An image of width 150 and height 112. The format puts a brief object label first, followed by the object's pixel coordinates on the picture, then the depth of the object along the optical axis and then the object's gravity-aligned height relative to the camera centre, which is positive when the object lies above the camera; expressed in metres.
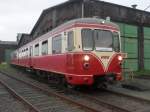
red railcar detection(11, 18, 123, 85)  5.35 +0.25
